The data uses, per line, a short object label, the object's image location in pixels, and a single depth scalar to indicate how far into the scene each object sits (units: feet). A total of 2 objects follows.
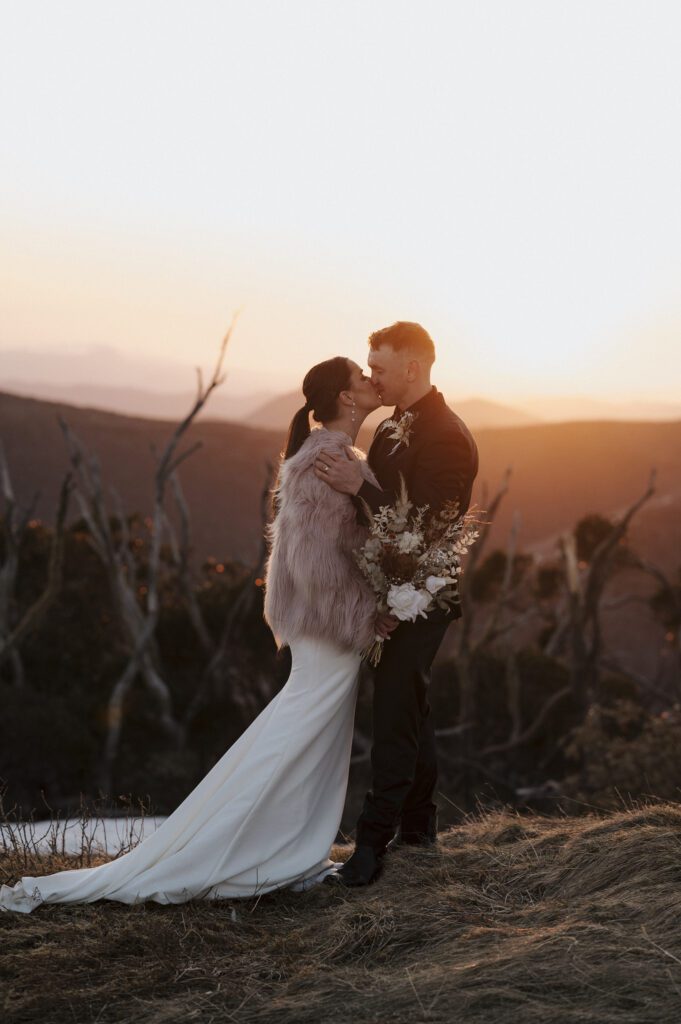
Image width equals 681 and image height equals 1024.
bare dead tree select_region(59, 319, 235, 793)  51.21
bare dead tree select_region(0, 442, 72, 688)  49.96
